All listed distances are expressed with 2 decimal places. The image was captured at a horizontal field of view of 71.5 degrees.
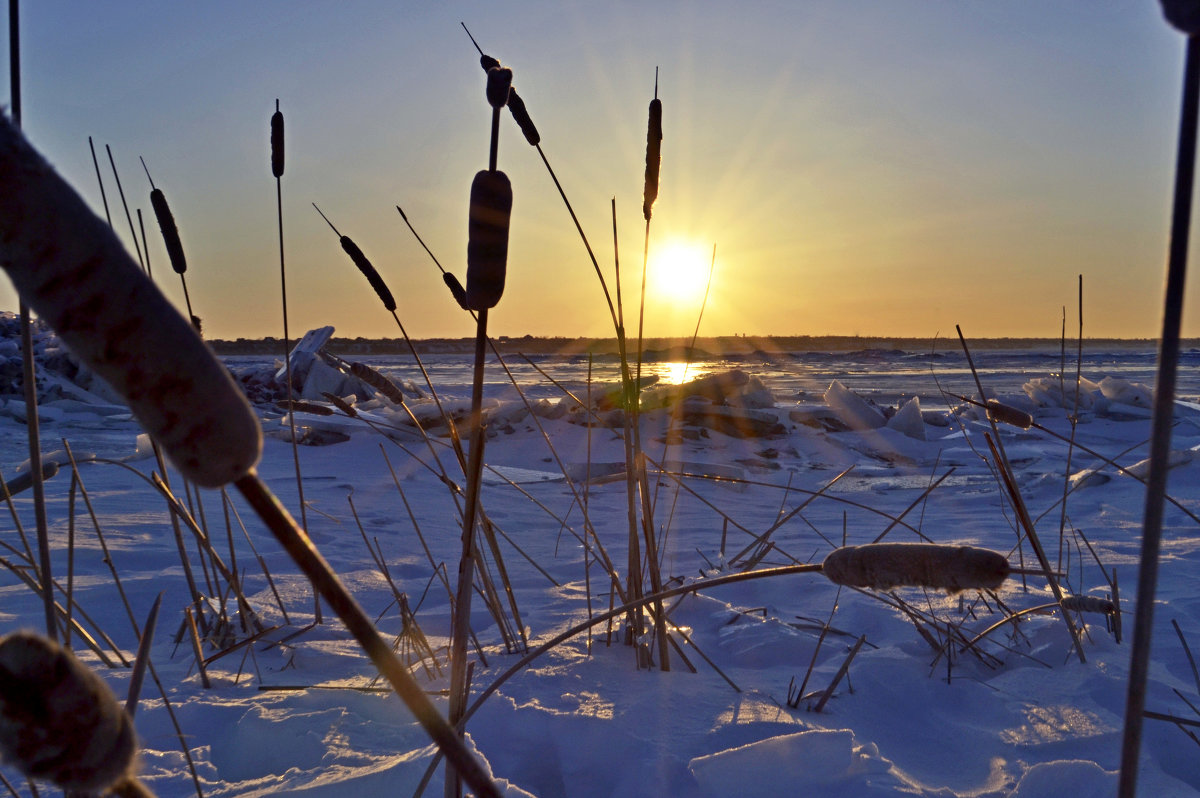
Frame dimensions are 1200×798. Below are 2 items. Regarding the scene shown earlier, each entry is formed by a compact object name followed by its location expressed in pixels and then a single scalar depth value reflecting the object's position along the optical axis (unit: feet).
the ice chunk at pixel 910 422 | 20.97
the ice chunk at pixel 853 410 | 21.25
